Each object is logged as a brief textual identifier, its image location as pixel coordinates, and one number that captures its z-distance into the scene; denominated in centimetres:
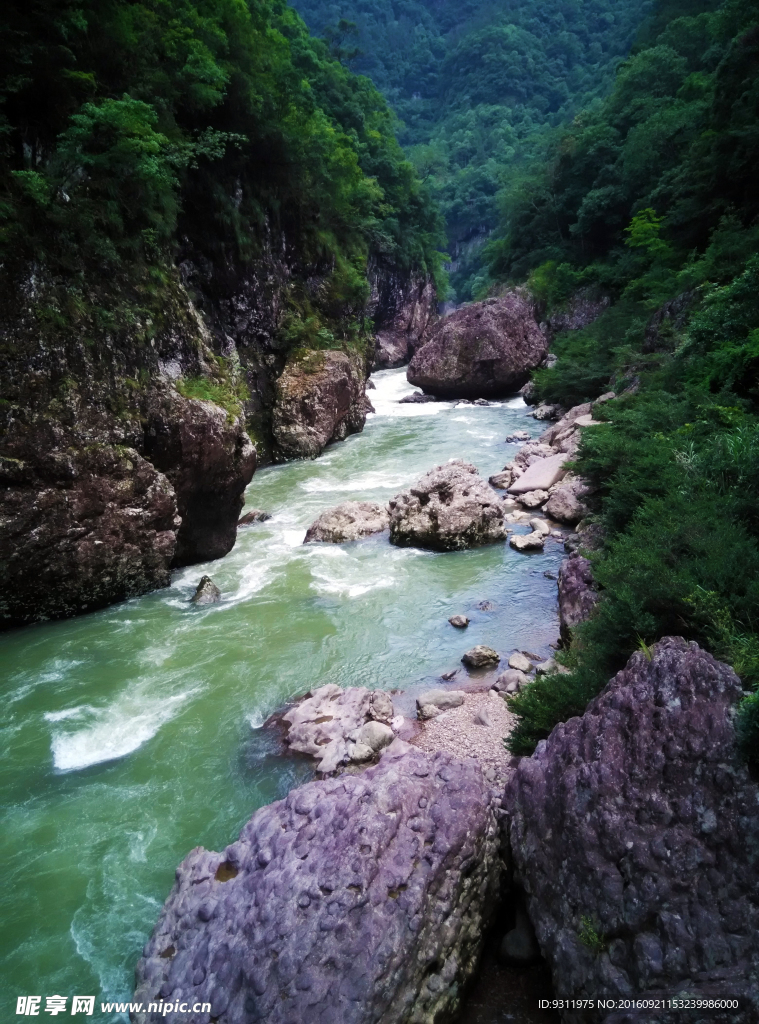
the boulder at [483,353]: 2791
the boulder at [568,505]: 1167
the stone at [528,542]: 1071
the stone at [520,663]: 707
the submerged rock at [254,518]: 1314
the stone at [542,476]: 1360
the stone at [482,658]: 736
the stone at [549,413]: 2264
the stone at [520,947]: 370
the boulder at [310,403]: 1839
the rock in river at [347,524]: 1180
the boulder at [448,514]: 1104
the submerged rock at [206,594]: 945
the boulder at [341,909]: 328
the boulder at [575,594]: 669
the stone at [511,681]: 666
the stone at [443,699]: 657
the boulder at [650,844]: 289
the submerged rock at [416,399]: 2914
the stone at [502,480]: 1475
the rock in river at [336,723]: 586
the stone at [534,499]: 1288
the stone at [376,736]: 589
